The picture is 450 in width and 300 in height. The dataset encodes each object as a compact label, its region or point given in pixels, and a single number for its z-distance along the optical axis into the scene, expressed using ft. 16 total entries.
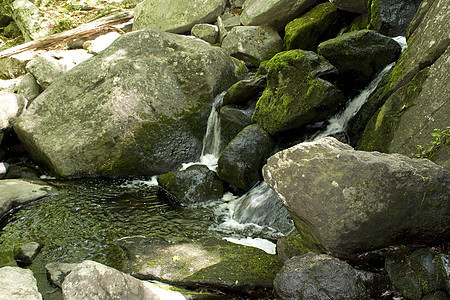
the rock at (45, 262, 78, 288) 12.41
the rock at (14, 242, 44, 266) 14.07
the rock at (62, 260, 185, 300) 7.50
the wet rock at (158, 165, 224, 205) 20.80
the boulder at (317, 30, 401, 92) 19.10
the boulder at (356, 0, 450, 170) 13.04
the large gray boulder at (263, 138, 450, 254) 9.84
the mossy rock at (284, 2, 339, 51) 27.58
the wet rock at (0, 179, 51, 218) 19.27
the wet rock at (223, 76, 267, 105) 24.17
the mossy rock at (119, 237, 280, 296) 11.63
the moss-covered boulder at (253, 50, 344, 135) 18.54
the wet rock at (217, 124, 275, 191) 20.61
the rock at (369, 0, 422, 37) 21.97
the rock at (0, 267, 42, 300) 9.25
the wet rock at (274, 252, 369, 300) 9.27
